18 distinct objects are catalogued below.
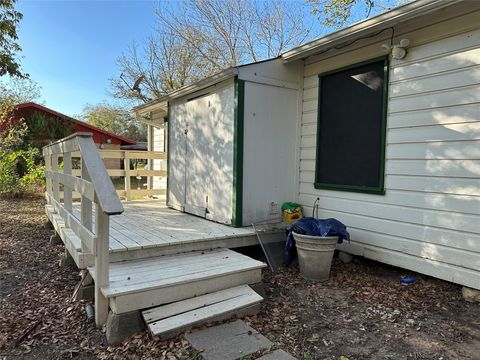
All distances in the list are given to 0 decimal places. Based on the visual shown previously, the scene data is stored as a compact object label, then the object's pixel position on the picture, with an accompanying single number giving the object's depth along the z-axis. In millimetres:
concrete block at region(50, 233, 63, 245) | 4934
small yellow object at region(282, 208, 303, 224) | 4398
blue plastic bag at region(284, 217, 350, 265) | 3357
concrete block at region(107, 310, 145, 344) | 2352
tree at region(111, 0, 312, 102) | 13875
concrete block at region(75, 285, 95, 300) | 2971
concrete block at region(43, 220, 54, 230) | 5945
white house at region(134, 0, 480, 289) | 3020
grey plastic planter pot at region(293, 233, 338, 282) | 3322
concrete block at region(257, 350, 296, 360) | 2131
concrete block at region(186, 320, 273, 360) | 2156
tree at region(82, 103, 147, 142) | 25980
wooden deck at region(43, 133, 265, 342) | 2371
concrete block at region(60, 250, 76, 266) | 3914
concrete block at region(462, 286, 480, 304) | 2909
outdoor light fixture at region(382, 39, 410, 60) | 3402
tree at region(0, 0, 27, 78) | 8375
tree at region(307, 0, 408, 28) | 9281
